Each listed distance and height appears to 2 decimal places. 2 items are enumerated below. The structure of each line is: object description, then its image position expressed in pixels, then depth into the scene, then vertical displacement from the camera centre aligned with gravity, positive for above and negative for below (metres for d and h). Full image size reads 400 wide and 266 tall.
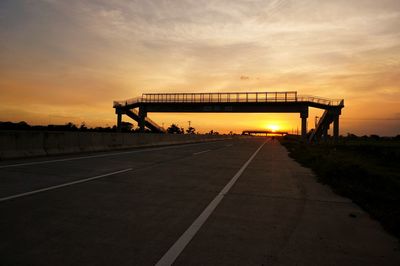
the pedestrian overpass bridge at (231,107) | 59.00 +5.69
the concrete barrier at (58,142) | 15.75 -0.26
